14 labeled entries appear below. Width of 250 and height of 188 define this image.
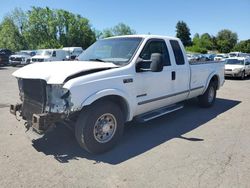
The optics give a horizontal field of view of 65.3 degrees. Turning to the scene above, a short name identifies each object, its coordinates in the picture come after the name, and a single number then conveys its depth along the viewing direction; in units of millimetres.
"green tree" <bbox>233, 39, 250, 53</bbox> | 60958
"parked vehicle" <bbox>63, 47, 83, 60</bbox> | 24215
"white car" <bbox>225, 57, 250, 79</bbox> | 13411
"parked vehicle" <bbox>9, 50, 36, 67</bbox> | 20604
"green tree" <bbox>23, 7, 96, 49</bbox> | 51562
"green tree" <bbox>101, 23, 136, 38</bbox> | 83060
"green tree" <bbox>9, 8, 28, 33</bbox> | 52170
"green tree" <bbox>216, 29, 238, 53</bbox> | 66615
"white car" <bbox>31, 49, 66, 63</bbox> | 18830
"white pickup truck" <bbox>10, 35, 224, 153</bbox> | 3039
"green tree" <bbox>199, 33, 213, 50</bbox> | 66895
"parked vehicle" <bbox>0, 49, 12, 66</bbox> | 20732
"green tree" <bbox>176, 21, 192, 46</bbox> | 70074
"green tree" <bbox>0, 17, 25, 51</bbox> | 50206
